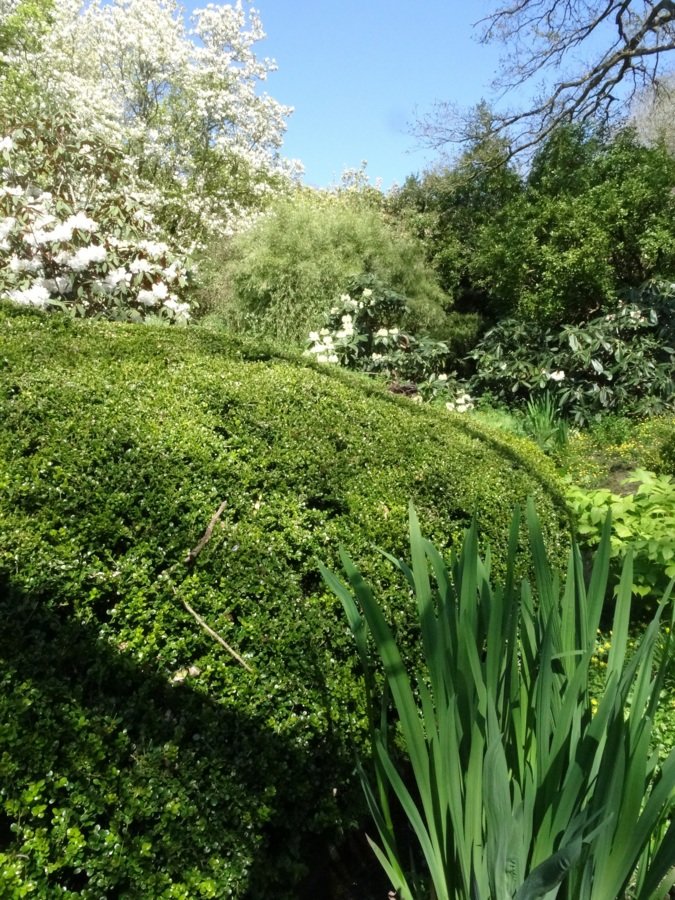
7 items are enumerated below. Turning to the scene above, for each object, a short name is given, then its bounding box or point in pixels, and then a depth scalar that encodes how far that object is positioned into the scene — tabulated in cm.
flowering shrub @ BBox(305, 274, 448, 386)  793
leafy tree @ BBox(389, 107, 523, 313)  1198
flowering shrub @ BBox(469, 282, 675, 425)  788
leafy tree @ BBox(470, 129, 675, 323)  920
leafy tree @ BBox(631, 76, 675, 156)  1191
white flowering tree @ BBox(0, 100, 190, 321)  474
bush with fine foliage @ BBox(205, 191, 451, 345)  938
